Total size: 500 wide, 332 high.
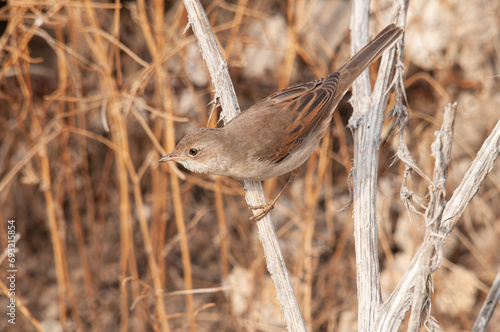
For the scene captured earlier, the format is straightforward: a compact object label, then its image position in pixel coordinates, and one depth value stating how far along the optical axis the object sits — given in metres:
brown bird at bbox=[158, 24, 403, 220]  6.13
